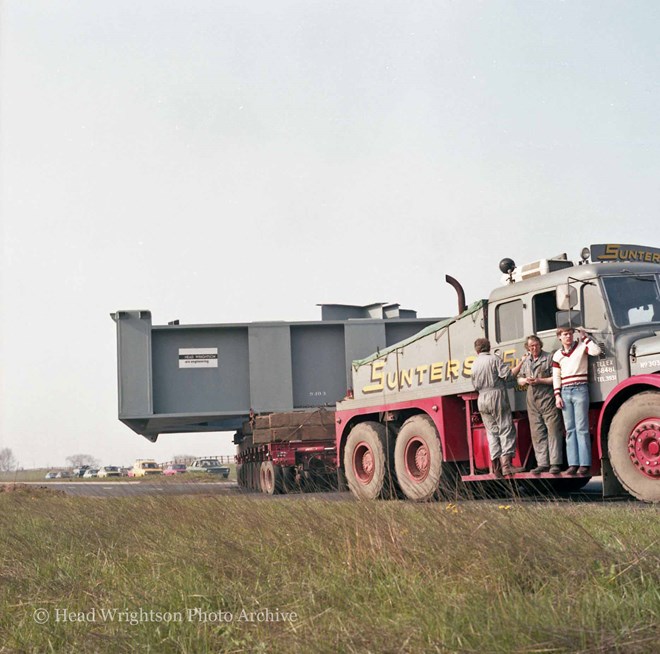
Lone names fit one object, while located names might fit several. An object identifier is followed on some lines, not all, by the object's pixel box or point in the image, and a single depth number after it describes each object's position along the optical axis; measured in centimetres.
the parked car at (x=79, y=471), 8126
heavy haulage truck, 945
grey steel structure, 2067
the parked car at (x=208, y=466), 5391
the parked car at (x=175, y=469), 5919
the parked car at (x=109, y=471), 7051
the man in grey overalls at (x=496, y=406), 1093
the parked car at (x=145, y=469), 5994
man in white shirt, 992
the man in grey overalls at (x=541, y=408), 1030
